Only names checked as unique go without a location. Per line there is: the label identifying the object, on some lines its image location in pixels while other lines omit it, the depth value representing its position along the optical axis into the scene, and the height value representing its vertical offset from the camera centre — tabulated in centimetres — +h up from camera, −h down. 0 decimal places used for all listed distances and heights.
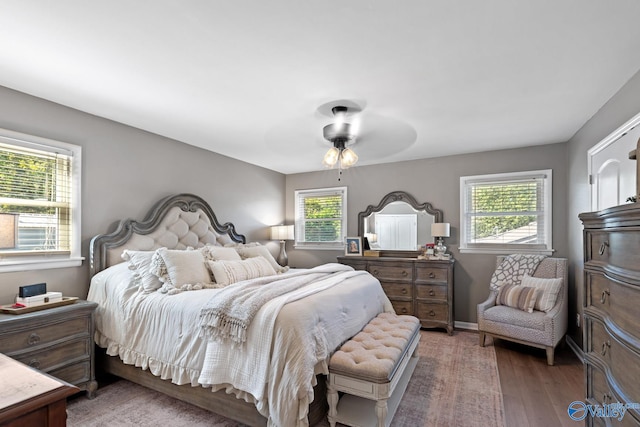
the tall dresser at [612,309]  121 -40
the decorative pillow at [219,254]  343 -39
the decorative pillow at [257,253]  396 -44
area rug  228 -144
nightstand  218 -89
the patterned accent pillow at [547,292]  349 -82
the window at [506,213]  418 +6
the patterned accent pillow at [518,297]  354 -89
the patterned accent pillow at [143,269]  278 -46
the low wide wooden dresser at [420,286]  424 -93
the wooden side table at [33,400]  92 -54
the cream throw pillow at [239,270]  307 -53
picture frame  512 -45
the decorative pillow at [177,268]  279 -45
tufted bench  202 -102
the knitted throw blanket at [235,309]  212 -62
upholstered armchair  328 -105
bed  200 -76
